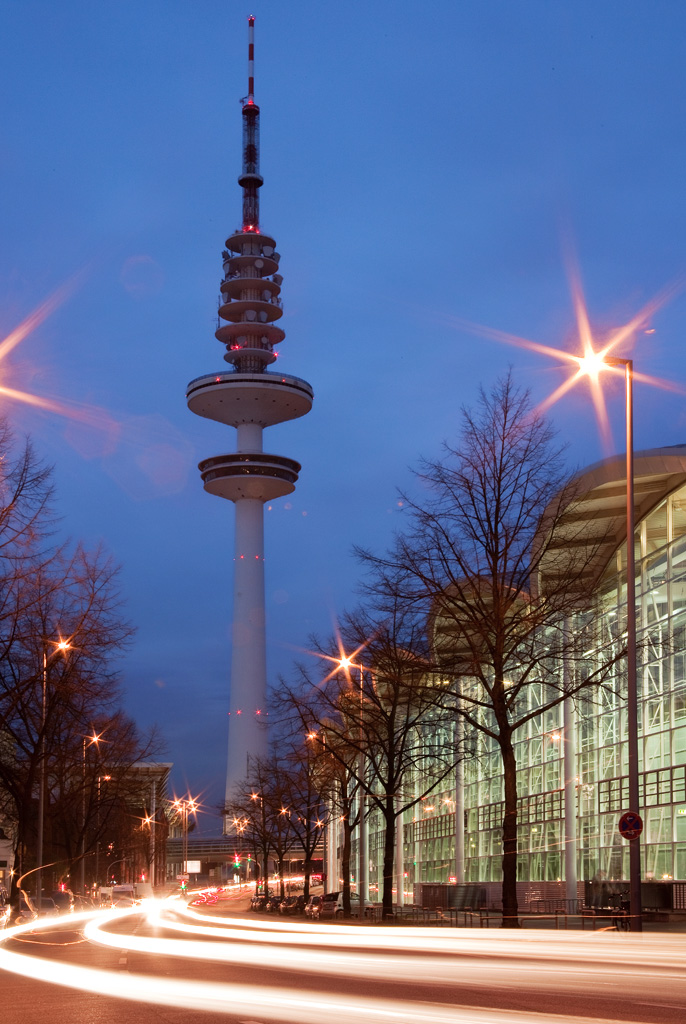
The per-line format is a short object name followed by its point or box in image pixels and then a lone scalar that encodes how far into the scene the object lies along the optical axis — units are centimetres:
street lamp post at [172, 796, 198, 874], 14568
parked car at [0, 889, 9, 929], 3932
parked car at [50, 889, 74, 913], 6359
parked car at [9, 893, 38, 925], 4059
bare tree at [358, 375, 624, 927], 2889
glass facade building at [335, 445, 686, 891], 4056
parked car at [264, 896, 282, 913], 6981
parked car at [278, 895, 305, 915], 6512
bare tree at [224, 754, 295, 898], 7628
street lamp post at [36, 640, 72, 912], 3636
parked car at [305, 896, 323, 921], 5784
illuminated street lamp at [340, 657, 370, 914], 4144
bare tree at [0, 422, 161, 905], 3125
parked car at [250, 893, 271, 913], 7162
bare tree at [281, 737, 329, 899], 6212
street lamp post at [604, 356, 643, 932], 2397
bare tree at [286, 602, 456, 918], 3572
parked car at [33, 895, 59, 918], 5056
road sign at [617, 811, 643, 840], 2402
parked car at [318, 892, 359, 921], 5753
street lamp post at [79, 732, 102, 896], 5682
